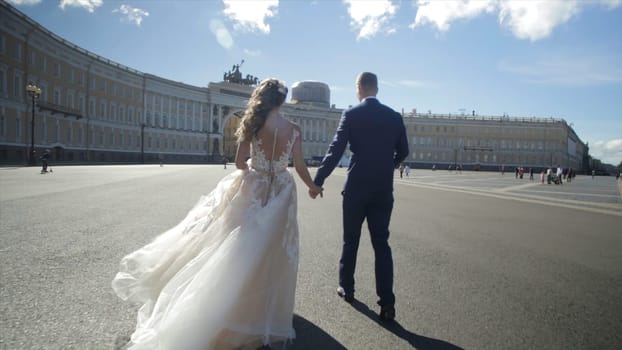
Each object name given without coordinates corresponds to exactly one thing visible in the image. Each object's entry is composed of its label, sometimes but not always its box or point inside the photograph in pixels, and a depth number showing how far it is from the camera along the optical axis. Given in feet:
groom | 11.61
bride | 8.18
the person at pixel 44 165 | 71.52
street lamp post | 94.86
